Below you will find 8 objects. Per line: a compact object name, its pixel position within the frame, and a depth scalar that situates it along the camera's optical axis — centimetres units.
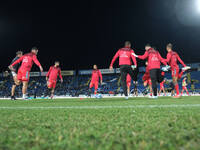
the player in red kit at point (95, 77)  1044
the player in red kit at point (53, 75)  914
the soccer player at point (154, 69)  511
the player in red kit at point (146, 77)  621
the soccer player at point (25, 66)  561
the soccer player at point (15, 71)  631
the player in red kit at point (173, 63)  589
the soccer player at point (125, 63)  522
